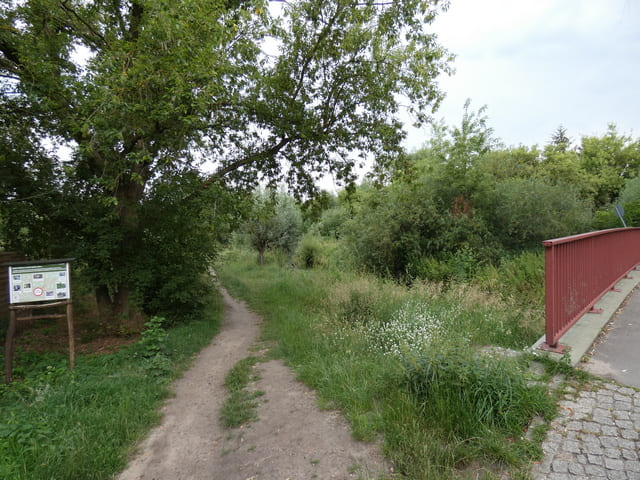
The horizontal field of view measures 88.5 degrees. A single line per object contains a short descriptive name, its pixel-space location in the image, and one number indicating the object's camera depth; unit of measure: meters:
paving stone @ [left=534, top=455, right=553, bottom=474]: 2.38
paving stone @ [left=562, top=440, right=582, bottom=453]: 2.54
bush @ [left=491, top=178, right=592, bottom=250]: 11.58
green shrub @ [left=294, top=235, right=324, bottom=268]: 19.77
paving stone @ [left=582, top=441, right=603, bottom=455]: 2.51
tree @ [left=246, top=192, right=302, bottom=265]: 20.11
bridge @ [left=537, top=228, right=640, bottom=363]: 3.98
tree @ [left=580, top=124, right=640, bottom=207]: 30.48
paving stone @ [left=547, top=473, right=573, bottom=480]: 2.30
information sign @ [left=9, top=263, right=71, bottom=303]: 4.95
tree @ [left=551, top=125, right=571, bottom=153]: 38.12
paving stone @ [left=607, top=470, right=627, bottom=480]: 2.26
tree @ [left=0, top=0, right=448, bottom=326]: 5.47
